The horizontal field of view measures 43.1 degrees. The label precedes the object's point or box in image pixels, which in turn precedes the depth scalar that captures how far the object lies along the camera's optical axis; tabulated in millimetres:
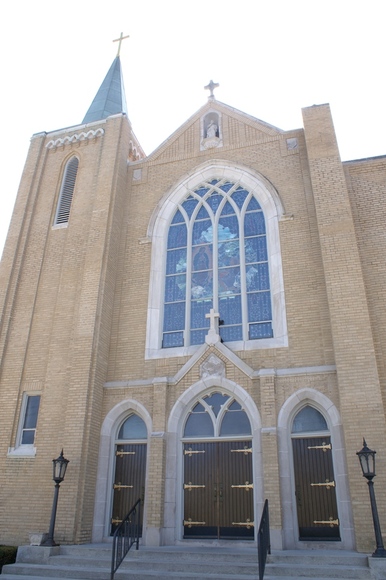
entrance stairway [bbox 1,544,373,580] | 7703
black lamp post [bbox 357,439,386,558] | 8031
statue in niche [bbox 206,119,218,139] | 15180
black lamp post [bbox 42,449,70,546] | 9734
